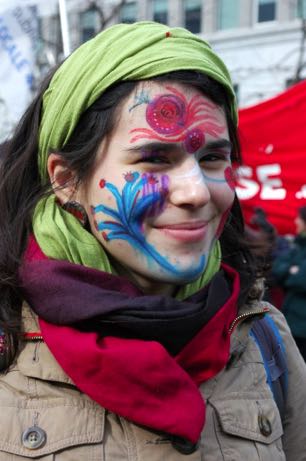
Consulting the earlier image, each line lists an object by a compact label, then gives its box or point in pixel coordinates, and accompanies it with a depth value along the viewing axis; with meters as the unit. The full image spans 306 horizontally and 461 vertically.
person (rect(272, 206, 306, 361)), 3.99
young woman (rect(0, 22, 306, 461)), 1.26
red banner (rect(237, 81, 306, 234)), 4.21
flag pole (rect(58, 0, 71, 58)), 3.55
